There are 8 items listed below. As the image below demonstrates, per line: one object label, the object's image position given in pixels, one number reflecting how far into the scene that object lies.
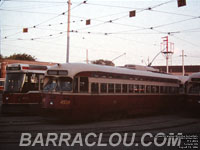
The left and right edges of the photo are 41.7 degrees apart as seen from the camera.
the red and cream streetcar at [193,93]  16.27
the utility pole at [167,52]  38.50
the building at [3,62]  59.01
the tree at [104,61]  81.08
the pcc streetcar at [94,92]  12.41
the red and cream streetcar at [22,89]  15.59
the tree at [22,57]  74.30
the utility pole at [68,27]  22.73
